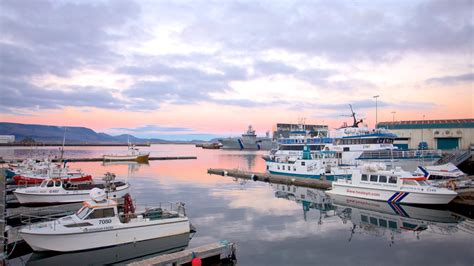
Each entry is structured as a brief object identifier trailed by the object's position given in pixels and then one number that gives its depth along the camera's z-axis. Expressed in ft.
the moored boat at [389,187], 83.46
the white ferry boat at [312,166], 132.46
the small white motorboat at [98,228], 51.11
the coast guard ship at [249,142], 547.33
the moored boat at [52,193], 84.12
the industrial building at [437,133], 190.08
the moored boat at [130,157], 276.21
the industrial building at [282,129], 473.43
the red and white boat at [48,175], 109.91
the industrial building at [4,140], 645.01
